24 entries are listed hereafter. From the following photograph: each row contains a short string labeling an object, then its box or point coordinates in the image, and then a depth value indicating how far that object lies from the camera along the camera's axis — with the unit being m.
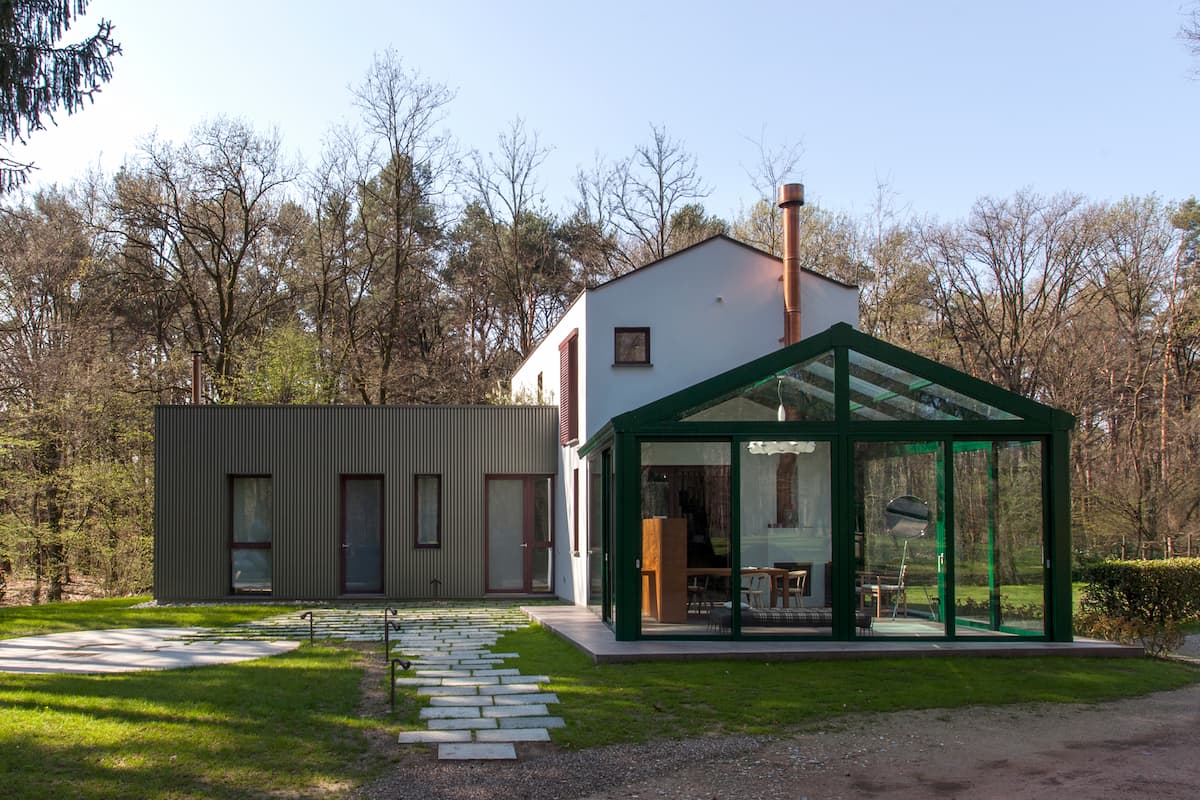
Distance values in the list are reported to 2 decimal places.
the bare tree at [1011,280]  25.25
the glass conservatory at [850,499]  11.02
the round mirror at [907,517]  11.14
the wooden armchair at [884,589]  11.02
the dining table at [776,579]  11.16
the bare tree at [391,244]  26.83
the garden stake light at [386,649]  10.05
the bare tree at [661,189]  29.20
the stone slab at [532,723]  7.30
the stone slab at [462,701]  8.02
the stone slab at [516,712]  7.64
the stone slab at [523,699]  8.10
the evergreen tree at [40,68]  8.97
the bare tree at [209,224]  25.05
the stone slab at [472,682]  8.86
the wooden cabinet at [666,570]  11.34
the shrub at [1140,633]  11.27
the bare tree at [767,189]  27.66
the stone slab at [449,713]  7.53
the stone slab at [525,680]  9.00
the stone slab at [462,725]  7.21
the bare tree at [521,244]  28.95
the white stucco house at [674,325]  16.00
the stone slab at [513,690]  8.52
